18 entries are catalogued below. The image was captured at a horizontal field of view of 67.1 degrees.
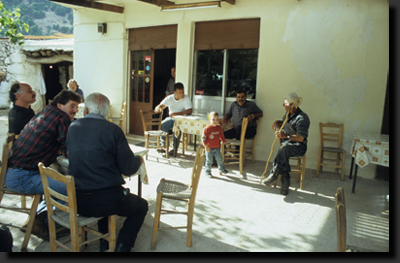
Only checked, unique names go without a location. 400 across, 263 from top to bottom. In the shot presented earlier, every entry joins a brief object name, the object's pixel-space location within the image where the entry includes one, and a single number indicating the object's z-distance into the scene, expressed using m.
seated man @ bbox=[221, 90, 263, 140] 5.69
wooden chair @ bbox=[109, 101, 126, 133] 7.60
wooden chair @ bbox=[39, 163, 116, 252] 2.27
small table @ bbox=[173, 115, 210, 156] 5.60
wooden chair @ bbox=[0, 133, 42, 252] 2.74
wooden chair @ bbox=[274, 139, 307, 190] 4.48
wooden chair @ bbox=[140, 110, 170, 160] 5.98
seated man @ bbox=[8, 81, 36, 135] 3.46
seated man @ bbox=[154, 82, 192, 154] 6.24
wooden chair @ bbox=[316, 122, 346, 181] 5.02
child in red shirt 4.89
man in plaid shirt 2.87
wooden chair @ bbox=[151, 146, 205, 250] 2.77
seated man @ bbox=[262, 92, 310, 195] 4.30
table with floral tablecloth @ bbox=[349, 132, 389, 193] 4.07
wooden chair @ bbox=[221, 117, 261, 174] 5.12
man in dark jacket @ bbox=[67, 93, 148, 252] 2.38
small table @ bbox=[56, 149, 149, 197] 2.98
